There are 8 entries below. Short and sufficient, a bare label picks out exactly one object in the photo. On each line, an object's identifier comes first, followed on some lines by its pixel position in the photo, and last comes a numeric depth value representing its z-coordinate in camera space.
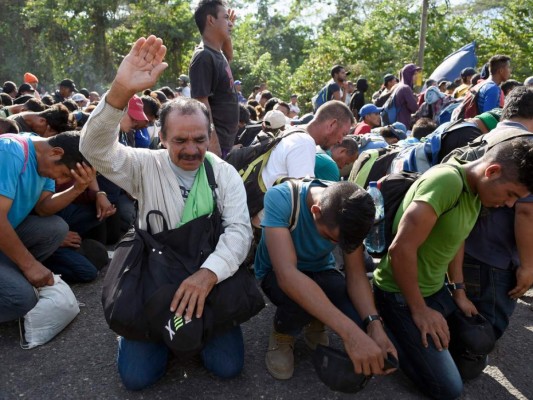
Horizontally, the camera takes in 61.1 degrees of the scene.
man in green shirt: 2.39
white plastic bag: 2.90
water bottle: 2.79
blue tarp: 12.23
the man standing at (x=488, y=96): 5.21
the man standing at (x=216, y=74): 3.84
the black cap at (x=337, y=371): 2.29
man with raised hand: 2.37
